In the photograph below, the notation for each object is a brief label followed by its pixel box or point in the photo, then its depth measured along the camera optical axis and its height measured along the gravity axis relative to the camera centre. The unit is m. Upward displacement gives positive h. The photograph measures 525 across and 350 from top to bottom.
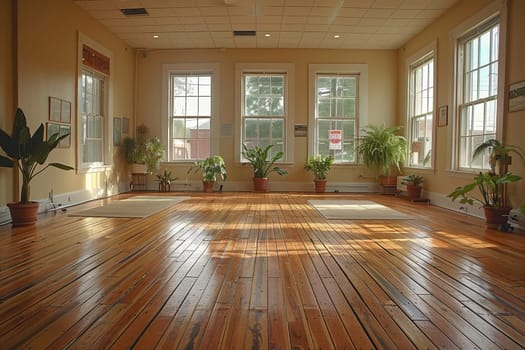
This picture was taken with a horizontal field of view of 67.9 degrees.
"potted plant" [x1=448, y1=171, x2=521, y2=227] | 4.55 -0.36
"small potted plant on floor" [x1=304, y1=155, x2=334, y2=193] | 8.92 -0.12
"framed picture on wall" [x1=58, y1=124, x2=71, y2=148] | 6.04 +0.33
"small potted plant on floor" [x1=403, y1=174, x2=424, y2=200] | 7.51 -0.42
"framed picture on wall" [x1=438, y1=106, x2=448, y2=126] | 6.76 +0.86
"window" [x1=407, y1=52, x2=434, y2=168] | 7.61 +1.12
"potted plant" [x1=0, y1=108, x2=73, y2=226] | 4.45 +0.05
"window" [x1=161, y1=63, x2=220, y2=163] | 9.26 +1.19
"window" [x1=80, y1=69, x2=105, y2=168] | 6.93 +0.78
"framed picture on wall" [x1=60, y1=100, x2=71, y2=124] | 6.00 +0.74
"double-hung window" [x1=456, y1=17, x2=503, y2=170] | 5.48 +1.14
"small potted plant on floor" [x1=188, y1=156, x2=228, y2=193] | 8.78 -0.20
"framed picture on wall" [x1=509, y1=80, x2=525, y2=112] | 4.77 +0.87
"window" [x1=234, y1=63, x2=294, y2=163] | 9.23 +1.31
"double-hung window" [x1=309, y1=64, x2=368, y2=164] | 9.30 +1.11
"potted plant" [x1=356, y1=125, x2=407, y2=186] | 8.45 +0.30
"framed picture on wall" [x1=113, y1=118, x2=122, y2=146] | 8.15 +0.61
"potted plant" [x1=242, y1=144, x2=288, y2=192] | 8.95 -0.07
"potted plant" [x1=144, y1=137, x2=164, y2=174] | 8.70 +0.11
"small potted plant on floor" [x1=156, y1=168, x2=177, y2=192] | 9.04 -0.48
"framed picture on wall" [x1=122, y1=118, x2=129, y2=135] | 8.62 +0.76
